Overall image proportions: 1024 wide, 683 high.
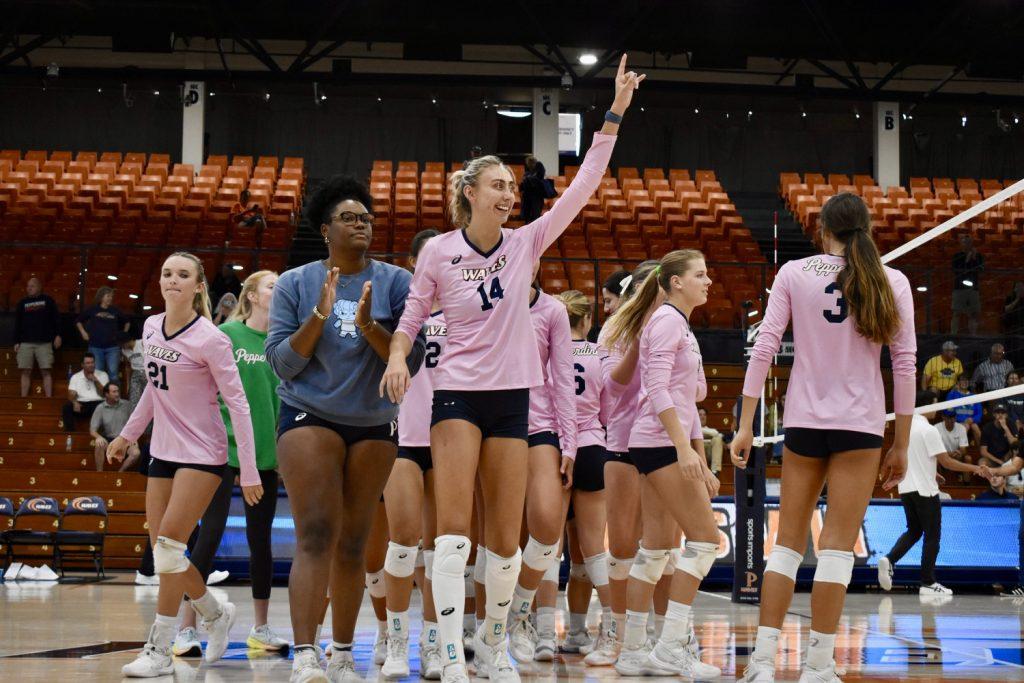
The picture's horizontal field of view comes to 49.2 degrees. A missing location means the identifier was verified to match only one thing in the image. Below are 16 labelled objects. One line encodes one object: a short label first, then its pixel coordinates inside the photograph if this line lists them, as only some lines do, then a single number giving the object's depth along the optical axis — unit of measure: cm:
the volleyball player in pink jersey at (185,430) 488
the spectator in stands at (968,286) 1407
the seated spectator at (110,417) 1346
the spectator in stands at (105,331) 1418
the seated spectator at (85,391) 1415
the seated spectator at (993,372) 1146
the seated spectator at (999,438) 1320
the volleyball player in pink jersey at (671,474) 479
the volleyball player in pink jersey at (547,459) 500
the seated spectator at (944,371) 1324
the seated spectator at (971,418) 1409
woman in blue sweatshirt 399
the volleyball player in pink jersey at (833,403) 414
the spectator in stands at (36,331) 1491
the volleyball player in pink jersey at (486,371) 390
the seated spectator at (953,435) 1330
